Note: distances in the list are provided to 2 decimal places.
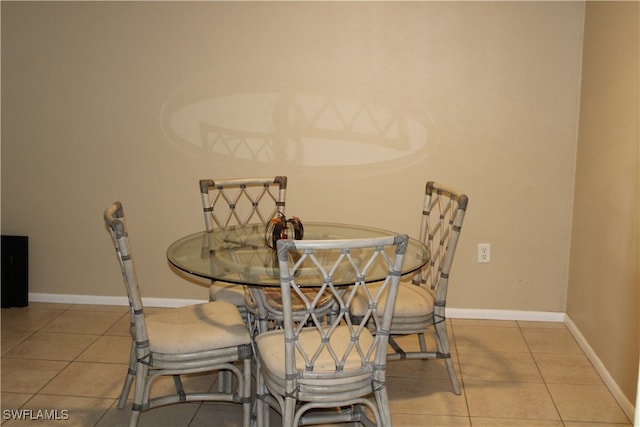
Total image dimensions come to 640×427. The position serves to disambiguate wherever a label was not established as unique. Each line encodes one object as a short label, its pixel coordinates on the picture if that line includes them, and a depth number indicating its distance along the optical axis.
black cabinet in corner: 4.08
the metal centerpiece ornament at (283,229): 2.83
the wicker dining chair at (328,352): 2.21
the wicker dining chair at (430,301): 2.94
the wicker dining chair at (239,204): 3.16
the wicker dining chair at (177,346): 2.55
